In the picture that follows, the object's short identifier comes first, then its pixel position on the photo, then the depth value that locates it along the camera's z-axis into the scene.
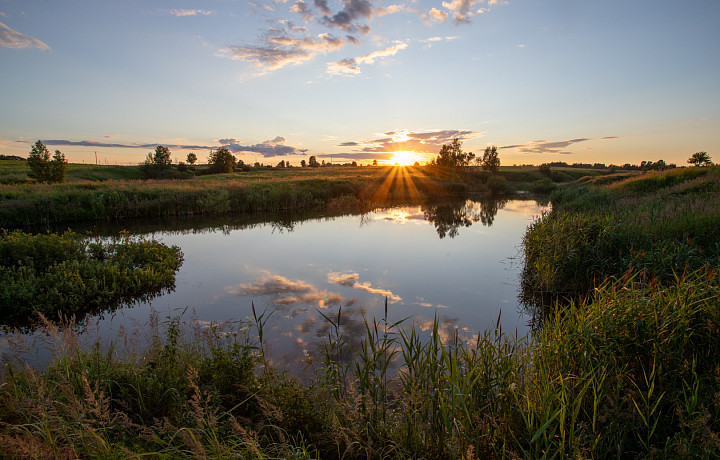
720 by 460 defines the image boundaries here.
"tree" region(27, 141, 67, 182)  41.53
